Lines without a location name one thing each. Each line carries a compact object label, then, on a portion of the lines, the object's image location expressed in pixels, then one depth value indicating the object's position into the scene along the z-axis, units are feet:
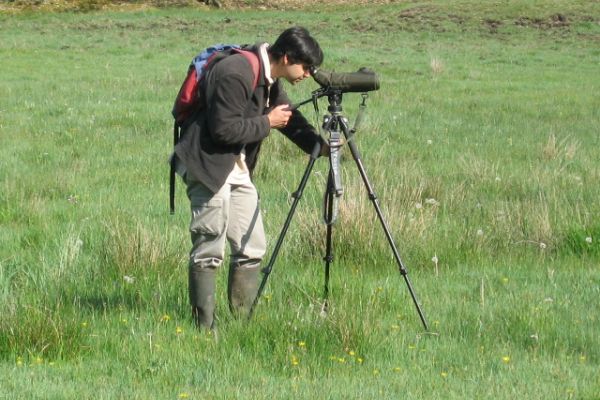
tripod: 35.81
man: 33.73
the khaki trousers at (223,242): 35.32
